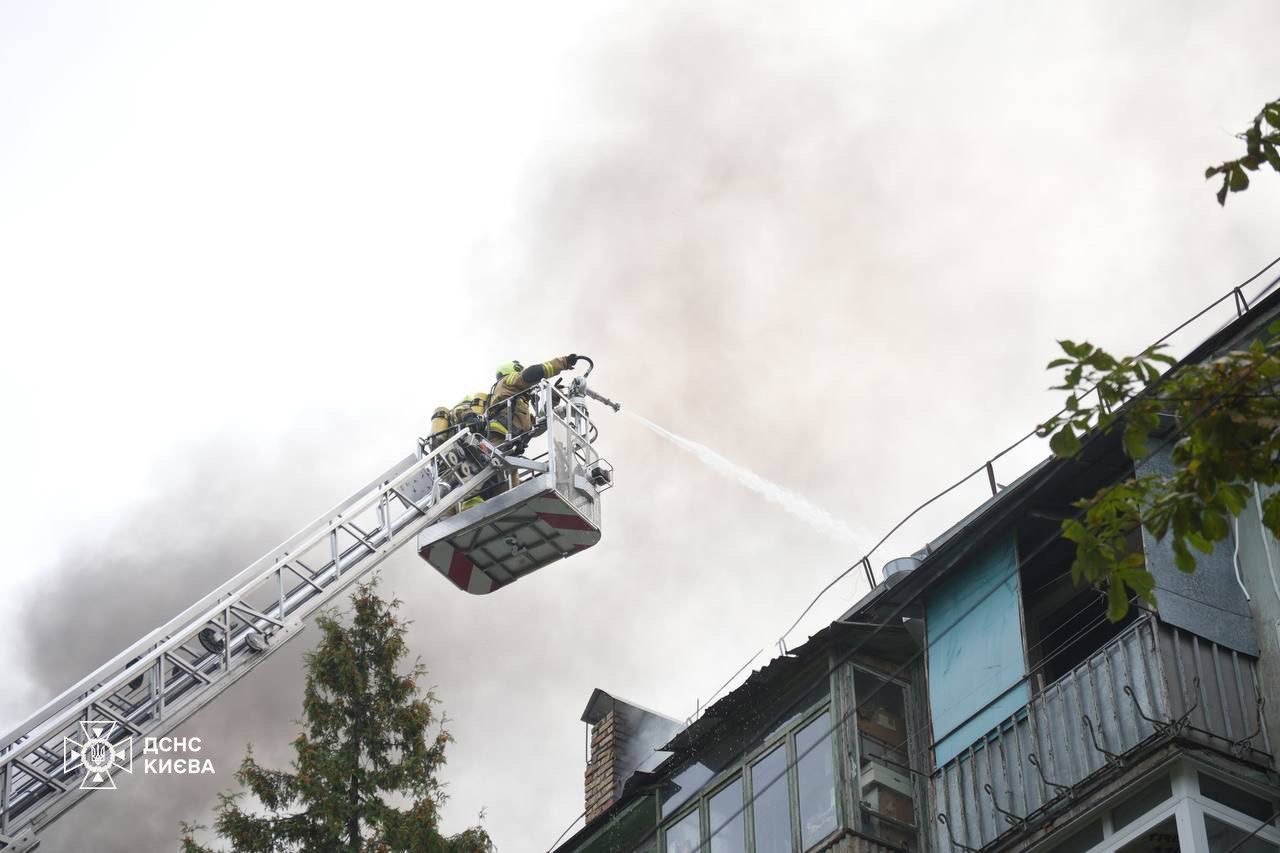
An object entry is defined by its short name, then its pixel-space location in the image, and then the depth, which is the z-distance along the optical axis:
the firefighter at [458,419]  21.25
